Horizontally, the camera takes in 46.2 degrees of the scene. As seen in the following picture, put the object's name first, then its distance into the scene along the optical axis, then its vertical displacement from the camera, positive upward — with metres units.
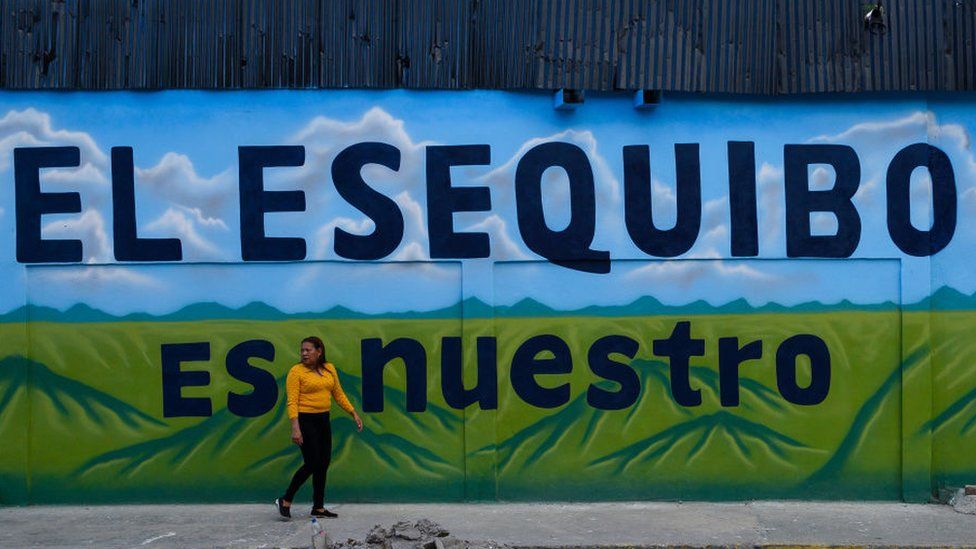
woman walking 9.80 -1.24
